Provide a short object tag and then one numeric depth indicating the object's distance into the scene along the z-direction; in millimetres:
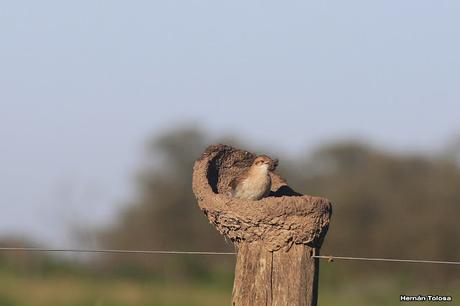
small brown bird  16050
